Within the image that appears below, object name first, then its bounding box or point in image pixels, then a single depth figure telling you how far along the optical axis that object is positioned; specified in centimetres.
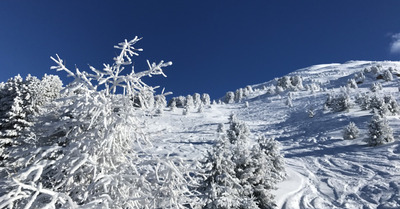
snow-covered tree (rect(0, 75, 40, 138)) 1045
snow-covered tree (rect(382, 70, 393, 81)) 5541
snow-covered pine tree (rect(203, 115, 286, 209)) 1038
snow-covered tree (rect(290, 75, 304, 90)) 7718
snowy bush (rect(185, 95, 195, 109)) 7875
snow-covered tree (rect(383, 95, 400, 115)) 2891
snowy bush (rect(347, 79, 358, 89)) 5501
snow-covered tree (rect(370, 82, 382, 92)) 4584
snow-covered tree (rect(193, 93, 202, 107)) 8594
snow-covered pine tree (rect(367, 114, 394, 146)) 2038
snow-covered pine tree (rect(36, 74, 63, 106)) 1113
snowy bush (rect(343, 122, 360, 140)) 2364
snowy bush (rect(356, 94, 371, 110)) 3252
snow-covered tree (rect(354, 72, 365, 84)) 6174
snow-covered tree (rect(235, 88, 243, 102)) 8199
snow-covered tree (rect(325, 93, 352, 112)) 3447
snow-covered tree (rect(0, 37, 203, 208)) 440
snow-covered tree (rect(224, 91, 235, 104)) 8952
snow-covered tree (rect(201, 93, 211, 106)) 9356
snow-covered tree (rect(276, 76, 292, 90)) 7763
